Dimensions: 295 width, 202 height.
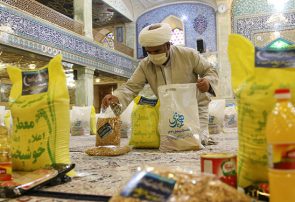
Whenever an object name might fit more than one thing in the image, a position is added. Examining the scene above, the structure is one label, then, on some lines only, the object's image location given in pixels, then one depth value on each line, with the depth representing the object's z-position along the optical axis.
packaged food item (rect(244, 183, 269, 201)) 1.12
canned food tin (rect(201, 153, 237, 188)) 1.17
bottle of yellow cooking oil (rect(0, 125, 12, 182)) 1.47
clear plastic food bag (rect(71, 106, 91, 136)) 5.19
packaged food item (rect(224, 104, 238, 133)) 6.08
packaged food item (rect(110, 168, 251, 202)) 0.86
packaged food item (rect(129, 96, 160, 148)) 2.81
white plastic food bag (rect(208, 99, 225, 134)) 4.79
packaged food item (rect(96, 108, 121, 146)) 2.69
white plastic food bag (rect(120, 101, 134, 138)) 4.36
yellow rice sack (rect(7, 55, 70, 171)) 1.64
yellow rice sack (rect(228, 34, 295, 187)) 1.13
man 2.67
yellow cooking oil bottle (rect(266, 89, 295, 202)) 0.92
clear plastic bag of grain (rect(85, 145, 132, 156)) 2.43
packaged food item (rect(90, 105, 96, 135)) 5.33
